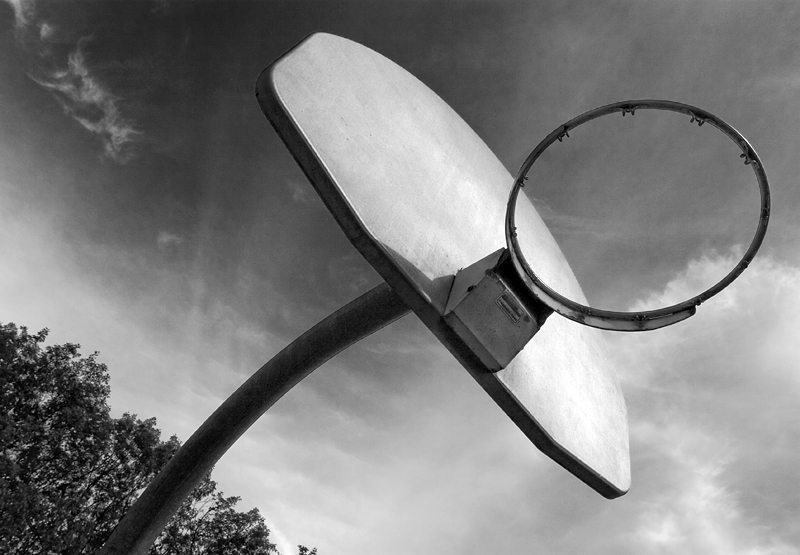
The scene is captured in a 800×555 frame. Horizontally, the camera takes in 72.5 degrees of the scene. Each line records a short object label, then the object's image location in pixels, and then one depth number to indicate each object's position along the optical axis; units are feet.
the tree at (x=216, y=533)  48.06
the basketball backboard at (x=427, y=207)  12.26
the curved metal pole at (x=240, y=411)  18.47
